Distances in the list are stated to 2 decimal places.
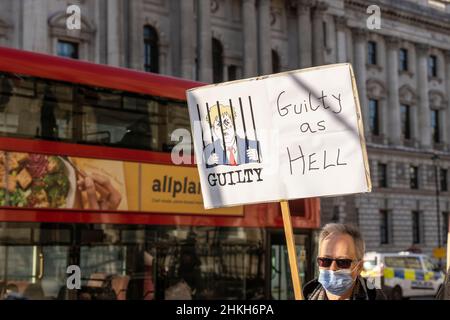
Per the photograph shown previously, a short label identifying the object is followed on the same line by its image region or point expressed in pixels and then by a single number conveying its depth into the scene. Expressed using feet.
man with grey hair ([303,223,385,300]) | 12.83
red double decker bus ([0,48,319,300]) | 35.17
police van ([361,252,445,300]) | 91.35
